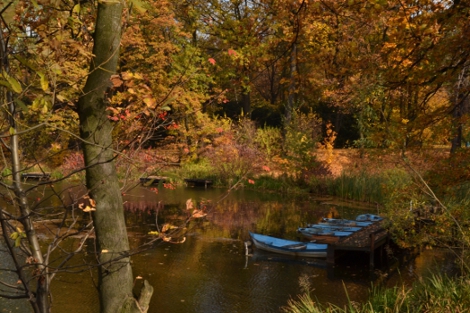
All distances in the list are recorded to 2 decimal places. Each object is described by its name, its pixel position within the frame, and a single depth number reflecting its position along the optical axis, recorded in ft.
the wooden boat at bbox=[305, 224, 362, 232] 47.93
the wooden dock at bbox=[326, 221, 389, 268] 40.78
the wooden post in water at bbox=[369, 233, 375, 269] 40.27
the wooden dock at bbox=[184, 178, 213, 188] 81.10
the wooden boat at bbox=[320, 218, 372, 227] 50.83
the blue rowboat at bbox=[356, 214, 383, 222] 53.06
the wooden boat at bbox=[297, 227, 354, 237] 45.88
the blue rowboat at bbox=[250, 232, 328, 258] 42.22
